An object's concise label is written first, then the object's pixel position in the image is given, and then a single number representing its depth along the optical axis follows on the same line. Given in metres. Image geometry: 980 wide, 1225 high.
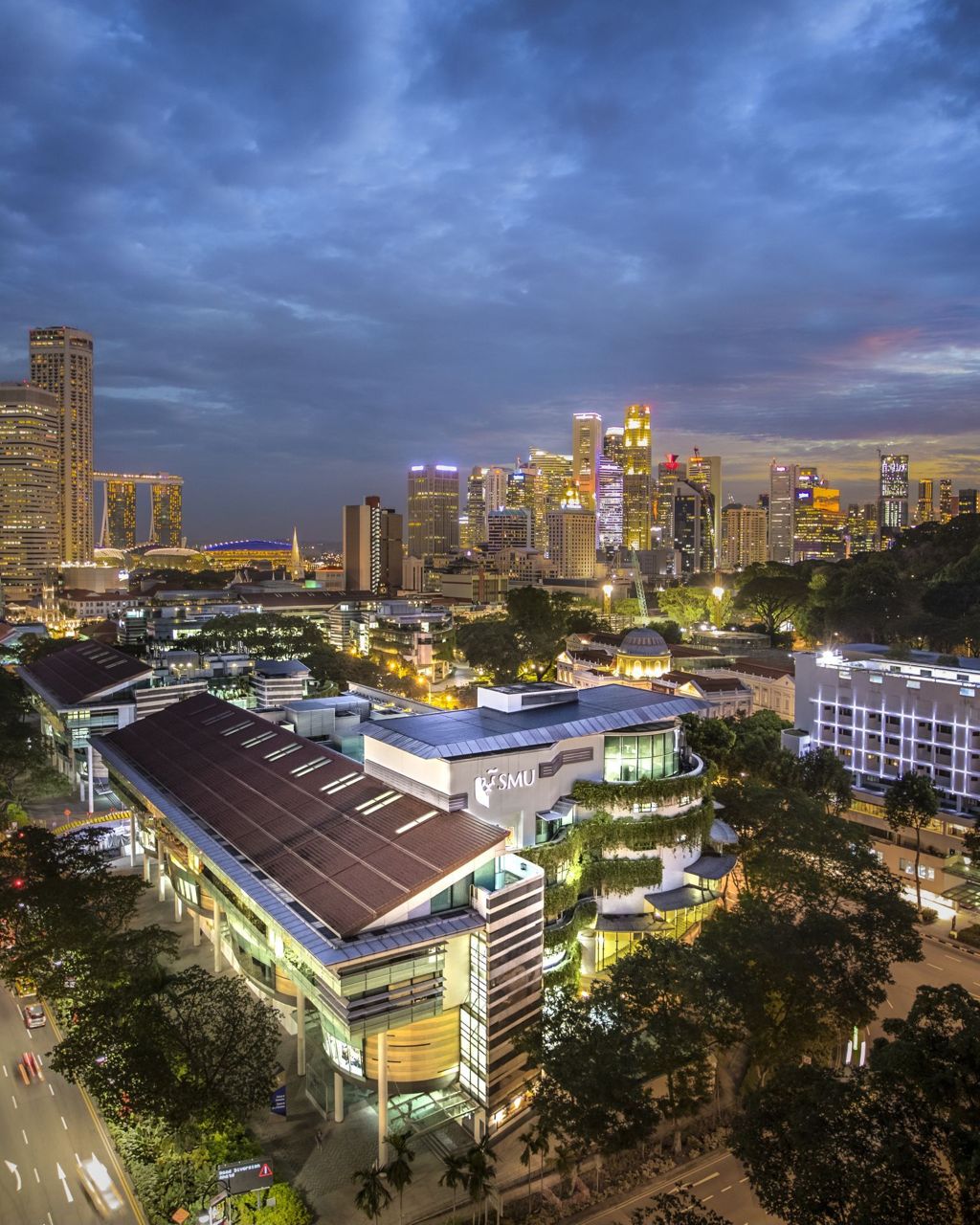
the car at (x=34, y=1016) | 34.81
